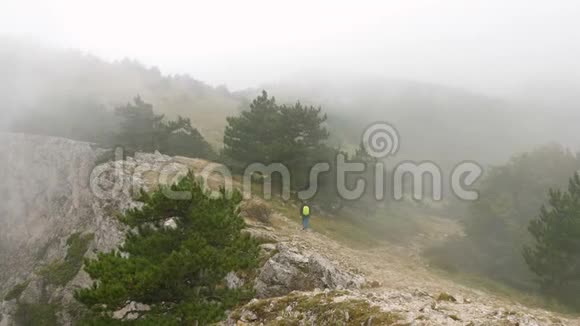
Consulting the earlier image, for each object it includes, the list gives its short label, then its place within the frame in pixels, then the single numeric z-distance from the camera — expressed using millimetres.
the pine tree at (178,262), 11852
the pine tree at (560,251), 23656
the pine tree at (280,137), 32500
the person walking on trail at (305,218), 24266
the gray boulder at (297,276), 18125
